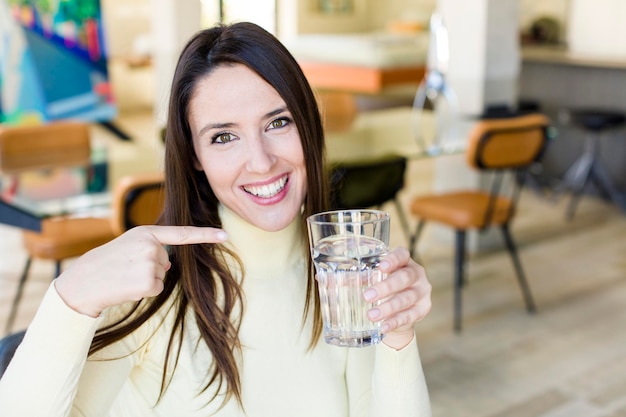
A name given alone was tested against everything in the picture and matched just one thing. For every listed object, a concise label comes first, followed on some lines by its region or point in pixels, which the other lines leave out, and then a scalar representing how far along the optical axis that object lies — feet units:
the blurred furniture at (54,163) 9.78
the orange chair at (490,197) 11.10
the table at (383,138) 11.27
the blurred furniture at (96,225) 8.71
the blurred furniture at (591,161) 17.07
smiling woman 3.60
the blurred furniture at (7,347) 3.67
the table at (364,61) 25.67
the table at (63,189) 8.38
